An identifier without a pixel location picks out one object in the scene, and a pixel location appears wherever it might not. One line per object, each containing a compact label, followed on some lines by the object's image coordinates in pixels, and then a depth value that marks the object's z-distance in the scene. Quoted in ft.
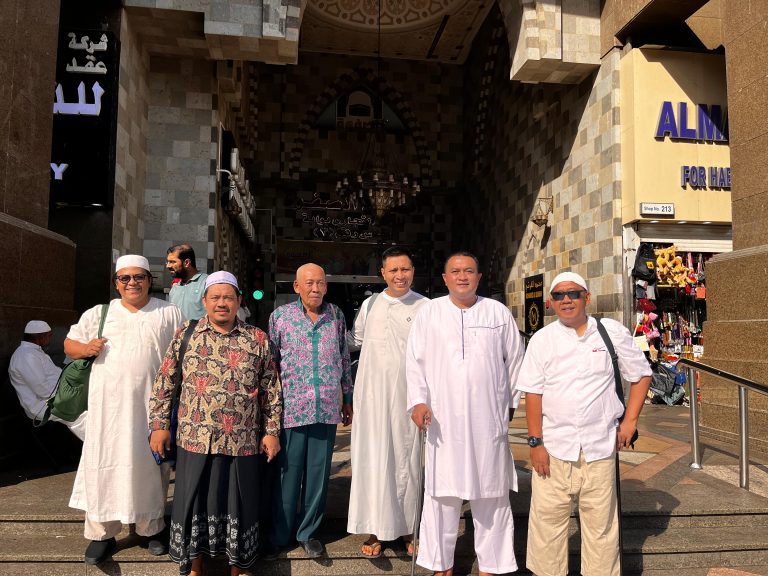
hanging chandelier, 40.93
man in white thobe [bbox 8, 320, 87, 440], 14.85
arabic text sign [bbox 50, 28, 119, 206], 24.34
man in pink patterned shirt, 10.93
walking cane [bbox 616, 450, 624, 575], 10.07
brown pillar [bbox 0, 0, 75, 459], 15.38
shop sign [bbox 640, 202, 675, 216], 27.63
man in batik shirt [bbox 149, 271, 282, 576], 9.77
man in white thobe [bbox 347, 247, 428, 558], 11.10
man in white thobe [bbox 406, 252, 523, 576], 10.12
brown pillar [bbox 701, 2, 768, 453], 18.28
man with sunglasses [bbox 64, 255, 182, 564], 10.48
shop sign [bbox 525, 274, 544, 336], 36.37
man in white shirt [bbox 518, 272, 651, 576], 9.64
